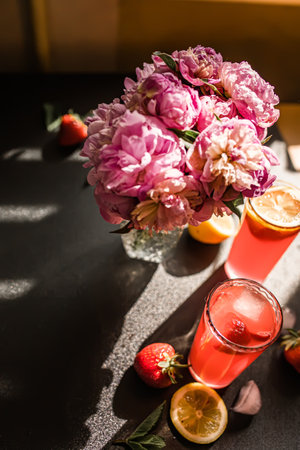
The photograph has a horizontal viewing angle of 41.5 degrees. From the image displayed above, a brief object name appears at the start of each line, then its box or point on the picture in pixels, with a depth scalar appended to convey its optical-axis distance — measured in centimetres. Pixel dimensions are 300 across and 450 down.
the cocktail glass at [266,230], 70
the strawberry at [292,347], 72
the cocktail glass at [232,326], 61
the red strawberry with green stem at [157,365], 66
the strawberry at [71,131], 103
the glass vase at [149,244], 77
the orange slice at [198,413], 63
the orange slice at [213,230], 84
